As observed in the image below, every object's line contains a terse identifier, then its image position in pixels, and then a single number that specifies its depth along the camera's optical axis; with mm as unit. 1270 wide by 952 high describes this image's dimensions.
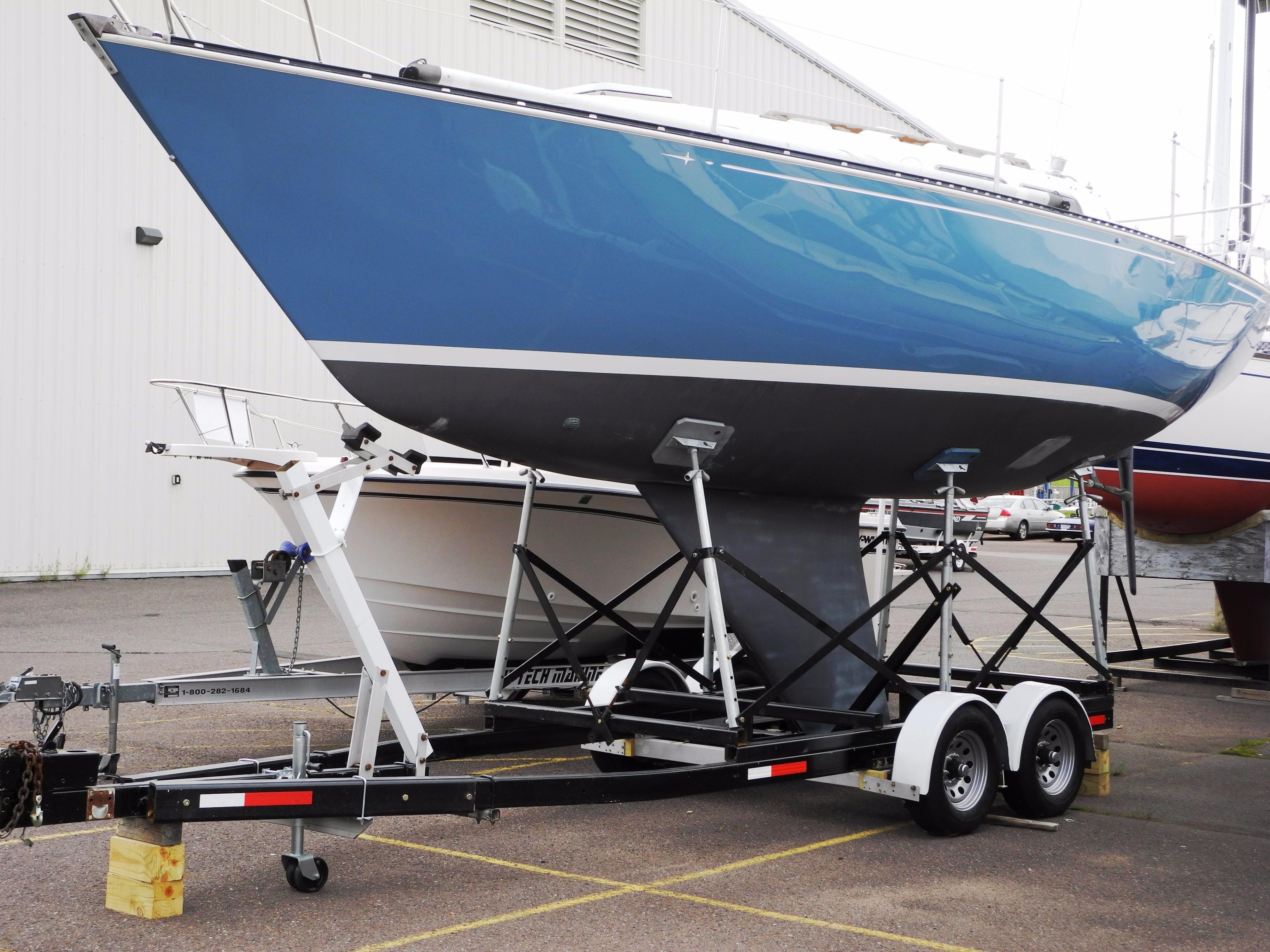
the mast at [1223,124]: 8383
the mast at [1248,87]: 10500
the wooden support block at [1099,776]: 5711
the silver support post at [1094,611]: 5953
